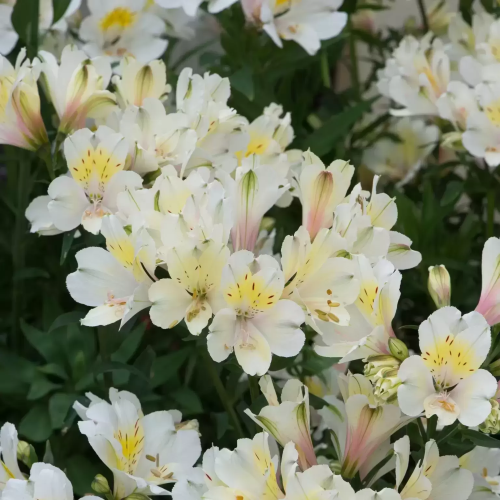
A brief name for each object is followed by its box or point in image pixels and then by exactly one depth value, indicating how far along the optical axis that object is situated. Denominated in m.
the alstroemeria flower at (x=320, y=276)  0.99
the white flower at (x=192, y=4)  1.23
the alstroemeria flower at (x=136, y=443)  1.01
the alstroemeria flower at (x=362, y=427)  1.00
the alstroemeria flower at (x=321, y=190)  1.03
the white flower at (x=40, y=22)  1.24
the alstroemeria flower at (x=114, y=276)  1.00
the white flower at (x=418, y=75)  1.29
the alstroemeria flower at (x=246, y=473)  0.97
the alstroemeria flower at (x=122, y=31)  1.27
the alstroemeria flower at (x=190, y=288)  0.99
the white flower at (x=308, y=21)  1.28
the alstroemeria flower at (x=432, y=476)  0.98
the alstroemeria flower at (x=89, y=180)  1.06
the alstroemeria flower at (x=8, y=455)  1.02
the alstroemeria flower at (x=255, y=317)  0.99
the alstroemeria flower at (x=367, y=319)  0.99
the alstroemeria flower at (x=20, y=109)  1.08
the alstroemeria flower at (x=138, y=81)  1.12
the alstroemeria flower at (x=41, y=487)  0.98
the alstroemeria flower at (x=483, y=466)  1.03
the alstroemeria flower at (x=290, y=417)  1.00
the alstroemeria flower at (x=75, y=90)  1.09
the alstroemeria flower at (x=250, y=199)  1.02
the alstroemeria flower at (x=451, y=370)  0.97
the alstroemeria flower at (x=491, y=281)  1.01
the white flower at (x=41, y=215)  1.08
